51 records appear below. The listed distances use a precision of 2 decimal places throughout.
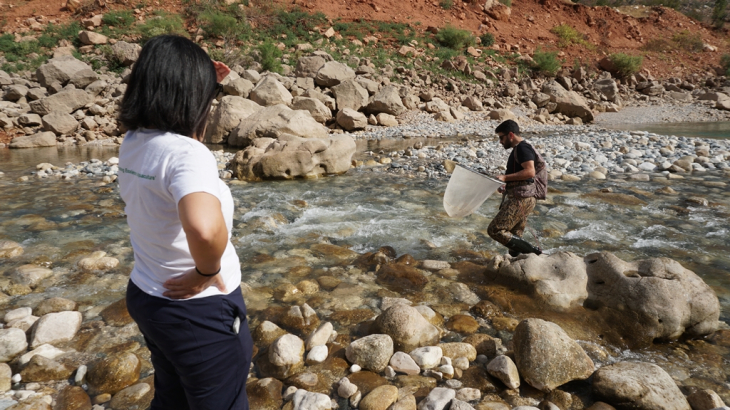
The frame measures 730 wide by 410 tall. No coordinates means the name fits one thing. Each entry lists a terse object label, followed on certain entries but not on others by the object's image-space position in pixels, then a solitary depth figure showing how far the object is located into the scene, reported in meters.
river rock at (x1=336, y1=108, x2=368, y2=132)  15.18
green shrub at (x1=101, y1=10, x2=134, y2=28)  23.67
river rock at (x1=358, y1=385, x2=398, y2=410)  2.45
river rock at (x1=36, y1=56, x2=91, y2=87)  15.80
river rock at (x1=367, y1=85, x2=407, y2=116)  16.81
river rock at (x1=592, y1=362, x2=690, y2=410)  2.37
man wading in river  4.30
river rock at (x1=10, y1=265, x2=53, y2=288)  4.02
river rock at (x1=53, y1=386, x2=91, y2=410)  2.47
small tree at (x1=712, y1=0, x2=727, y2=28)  37.12
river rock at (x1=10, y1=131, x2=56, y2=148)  12.90
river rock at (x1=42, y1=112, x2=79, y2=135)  13.88
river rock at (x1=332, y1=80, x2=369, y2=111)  15.91
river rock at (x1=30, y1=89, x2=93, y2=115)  14.38
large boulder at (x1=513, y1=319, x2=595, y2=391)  2.62
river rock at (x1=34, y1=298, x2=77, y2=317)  3.50
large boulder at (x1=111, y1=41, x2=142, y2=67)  18.84
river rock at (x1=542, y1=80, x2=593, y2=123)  19.77
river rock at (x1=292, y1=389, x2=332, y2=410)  2.43
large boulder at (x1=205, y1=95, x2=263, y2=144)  12.95
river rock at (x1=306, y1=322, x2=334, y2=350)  3.05
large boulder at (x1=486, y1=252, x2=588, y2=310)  3.68
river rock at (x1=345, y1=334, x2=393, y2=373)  2.83
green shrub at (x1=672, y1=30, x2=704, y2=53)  33.88
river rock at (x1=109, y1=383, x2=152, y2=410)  2.49
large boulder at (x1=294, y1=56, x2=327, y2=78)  17.72
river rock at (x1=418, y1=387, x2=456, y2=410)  2.41
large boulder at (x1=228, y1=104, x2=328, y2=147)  10.95
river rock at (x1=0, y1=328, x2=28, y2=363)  2.89
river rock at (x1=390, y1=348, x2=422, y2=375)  2.80
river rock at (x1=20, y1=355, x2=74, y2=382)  2.70
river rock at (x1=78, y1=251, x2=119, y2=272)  4.38
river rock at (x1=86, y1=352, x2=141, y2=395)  2.63
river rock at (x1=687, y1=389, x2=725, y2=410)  2.38
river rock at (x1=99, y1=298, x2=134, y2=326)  3.39
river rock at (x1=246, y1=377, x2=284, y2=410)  2.49
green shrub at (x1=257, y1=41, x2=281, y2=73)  18.94
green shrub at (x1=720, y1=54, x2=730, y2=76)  29.66
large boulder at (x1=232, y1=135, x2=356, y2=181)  8.52
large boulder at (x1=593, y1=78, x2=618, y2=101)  24.25
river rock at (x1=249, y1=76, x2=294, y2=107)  14.50
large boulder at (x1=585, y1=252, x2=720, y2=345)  3.18
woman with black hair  1.16
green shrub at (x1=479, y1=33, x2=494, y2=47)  29.38
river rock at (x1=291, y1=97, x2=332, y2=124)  14.84
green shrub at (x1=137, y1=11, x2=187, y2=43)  22.81
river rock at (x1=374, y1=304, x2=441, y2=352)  3.07
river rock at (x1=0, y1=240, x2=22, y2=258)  4.73
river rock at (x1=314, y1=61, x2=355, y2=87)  16.75
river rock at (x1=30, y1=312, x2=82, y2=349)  3.09
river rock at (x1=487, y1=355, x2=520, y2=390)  2.64
